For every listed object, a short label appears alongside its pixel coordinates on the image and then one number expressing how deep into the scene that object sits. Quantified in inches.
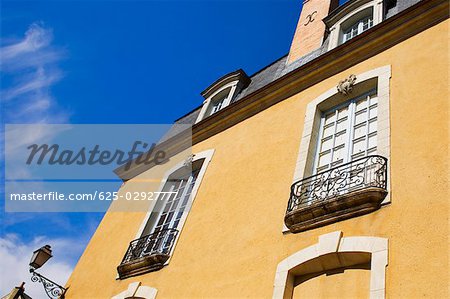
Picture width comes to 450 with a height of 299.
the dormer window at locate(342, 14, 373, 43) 337.4
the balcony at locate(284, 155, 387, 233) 200.2
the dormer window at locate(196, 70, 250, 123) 424.2
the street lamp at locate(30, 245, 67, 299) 342.0
